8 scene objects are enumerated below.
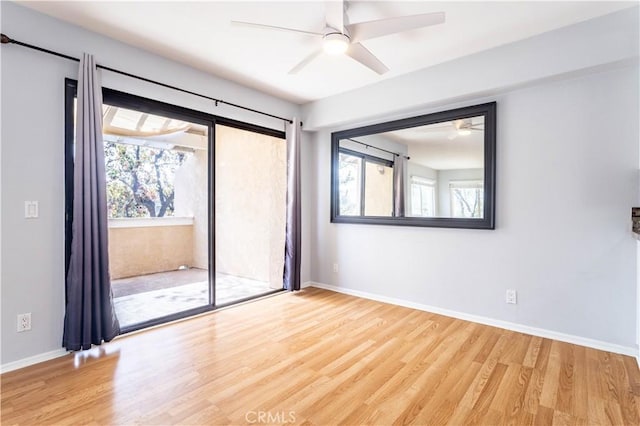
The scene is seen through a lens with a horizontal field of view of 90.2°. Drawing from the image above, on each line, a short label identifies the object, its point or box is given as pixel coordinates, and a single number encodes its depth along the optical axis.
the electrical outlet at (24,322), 2.28
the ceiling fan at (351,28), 2.03
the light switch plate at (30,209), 2.31
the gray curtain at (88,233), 2.43
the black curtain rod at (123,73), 2.21
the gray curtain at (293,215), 4.32
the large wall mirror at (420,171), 3.21
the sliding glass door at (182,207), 3.18
